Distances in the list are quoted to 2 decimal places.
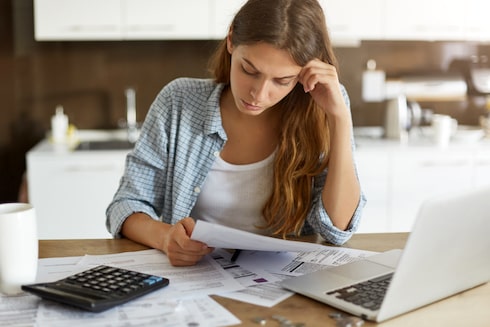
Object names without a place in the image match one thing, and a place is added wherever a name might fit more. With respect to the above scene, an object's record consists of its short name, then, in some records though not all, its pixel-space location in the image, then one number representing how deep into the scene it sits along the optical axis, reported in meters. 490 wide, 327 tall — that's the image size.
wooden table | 1.01
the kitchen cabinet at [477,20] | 3.51
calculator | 1.03
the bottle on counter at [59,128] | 3.40
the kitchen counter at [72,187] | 3.13
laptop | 0.96
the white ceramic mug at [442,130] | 3.41
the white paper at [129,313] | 1.00
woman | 1.46
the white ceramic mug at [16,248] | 1.10
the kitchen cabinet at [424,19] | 3.47
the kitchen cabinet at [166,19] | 3.31
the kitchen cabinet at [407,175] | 3.31
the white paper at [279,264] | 1.12
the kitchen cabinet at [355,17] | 3.43
